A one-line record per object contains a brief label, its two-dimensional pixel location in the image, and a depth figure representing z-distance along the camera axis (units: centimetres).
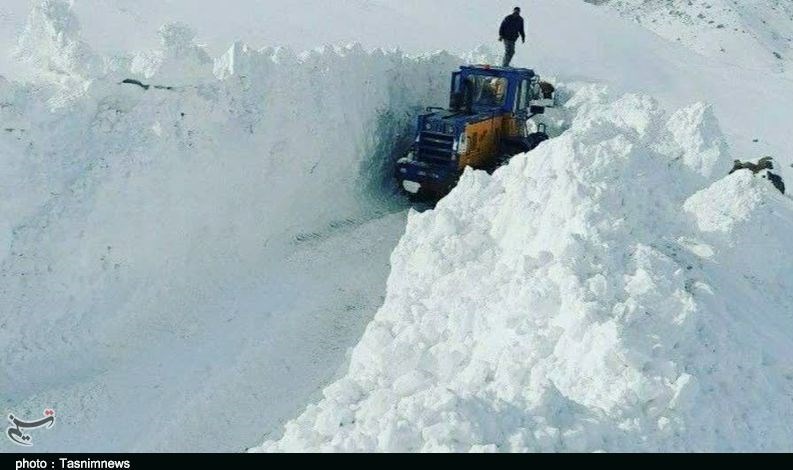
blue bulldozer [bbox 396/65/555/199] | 1442
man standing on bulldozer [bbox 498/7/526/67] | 1855
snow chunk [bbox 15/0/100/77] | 1097
